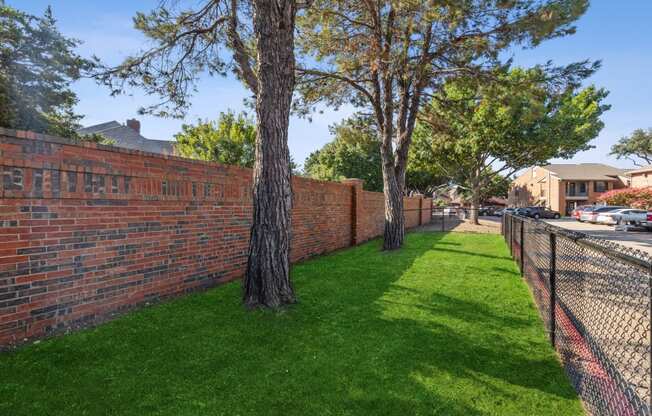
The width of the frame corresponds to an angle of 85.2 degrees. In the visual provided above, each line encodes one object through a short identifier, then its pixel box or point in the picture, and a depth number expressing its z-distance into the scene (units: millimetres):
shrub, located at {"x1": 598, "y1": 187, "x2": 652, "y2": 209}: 28641
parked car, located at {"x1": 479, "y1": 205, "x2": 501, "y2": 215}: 44584
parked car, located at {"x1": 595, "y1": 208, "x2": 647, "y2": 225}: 20500
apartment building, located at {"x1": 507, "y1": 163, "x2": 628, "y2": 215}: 42000
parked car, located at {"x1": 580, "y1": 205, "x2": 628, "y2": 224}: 25219
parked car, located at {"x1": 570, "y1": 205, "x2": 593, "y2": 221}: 28172
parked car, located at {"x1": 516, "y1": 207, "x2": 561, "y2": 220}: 33534
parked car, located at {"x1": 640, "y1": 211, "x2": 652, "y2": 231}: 18922
